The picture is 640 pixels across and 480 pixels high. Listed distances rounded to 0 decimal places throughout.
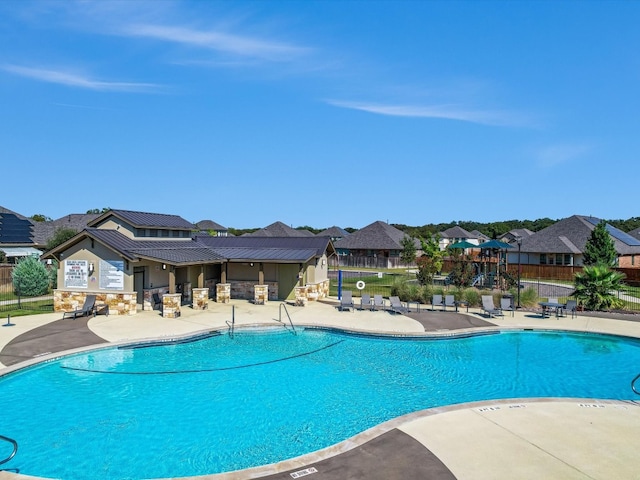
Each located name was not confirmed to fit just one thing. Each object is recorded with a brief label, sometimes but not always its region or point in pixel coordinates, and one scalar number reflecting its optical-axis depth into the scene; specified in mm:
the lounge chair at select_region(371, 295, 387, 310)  23731
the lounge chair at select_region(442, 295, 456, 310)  23750
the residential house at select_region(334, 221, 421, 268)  56969
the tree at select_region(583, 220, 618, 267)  35844
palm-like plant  23531
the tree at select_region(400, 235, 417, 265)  54188
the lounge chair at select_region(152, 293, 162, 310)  23058
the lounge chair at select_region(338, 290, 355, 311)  23562
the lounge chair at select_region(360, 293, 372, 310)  23819
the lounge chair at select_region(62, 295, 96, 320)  20438
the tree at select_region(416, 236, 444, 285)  29125
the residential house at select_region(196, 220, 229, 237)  83188
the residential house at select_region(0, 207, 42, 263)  38625
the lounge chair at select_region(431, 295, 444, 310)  23781
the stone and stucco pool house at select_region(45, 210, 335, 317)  21641
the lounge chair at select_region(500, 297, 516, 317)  23631
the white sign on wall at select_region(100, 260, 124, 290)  21594
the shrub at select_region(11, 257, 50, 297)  27797
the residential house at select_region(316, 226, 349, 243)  73425
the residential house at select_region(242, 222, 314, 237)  62000
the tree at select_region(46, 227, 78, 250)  37750
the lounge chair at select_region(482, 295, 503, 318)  22125
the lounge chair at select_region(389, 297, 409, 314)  22734
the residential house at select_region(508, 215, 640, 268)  42219
